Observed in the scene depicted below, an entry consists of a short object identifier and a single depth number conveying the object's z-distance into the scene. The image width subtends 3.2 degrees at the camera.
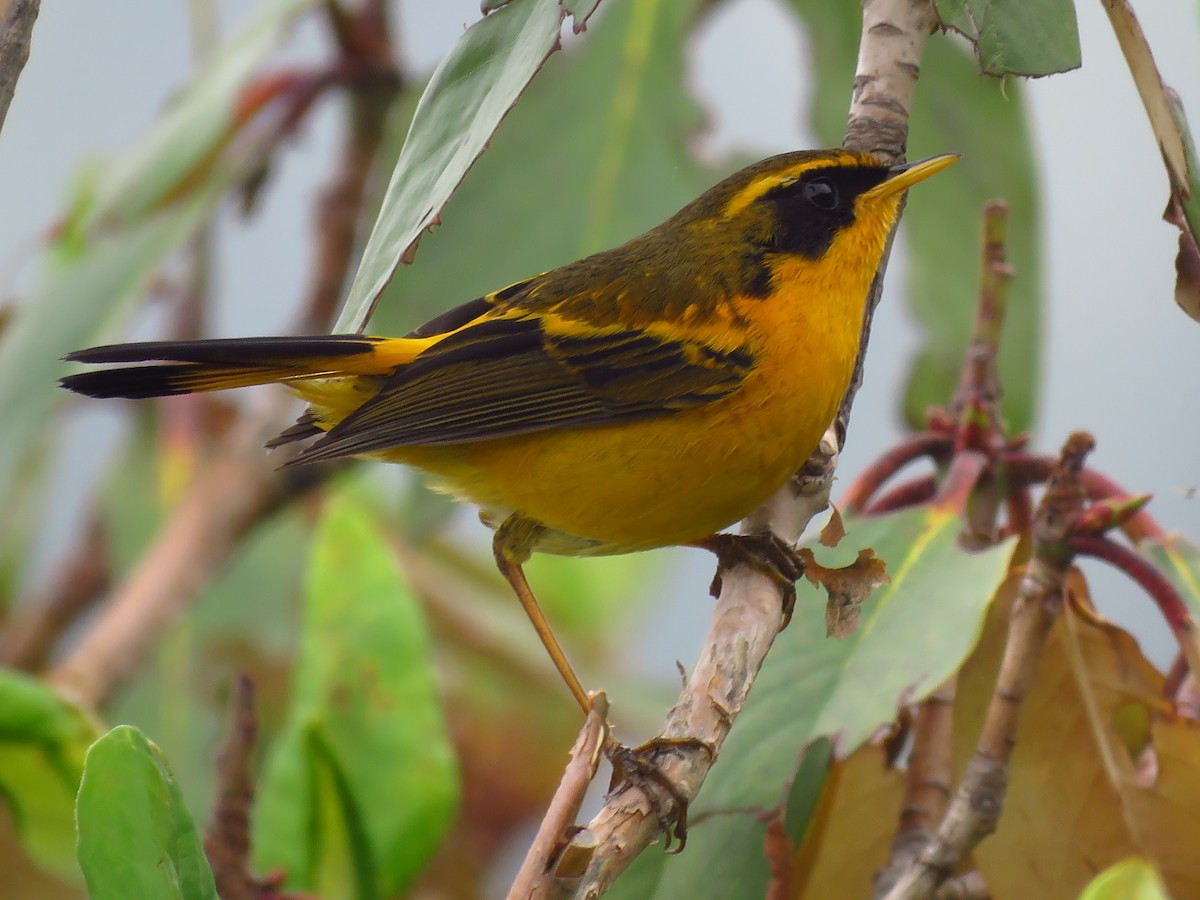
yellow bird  3.02
